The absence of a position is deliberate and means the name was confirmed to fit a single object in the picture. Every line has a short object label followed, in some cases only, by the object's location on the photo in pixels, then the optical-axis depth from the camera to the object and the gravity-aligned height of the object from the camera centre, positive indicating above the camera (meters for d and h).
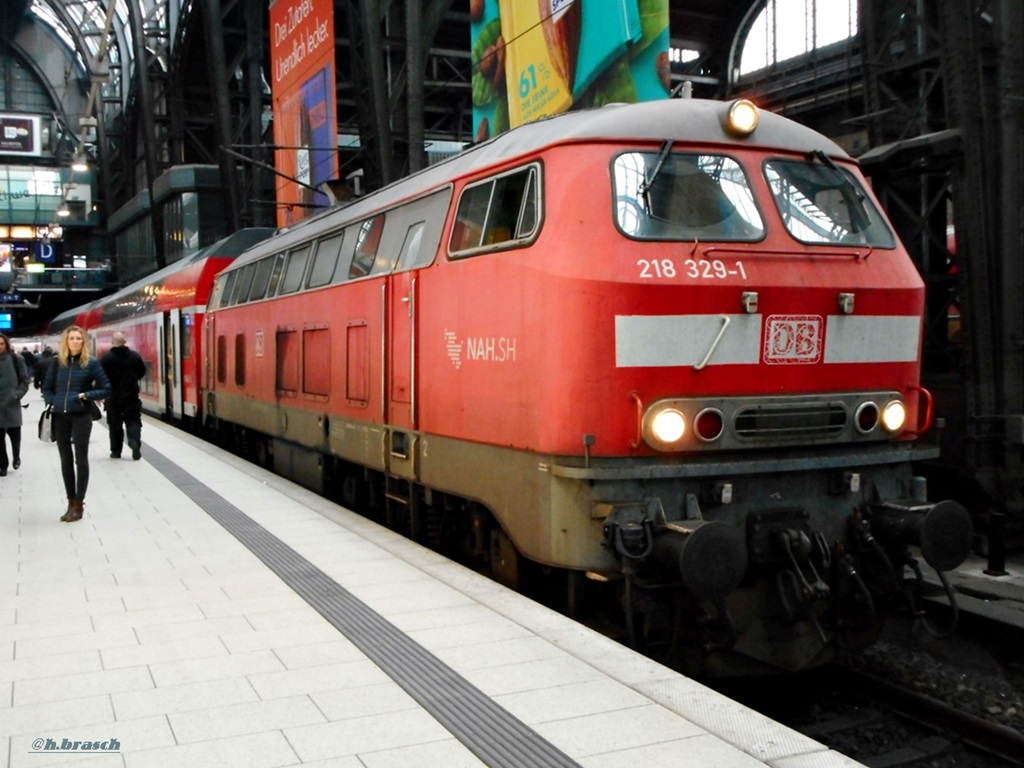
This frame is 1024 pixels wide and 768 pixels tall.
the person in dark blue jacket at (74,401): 9.41 -0.23
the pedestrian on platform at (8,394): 12.37 -0.22
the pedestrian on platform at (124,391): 14.70 -0.25
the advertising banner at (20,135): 51.81 +12.27
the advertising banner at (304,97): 22.12 +6.11
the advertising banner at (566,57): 13.62 +4.26
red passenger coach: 18.45 +1.04
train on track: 5.78 -0.14
